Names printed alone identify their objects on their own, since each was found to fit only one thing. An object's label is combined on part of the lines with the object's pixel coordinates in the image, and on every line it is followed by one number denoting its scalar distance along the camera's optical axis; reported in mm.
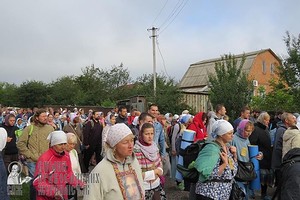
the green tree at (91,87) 30821
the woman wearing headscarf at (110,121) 6308
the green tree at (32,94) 34380
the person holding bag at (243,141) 3858
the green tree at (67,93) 31048
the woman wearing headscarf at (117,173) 2070
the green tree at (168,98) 15213
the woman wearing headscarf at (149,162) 3169
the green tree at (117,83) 31678
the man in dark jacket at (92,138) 6656
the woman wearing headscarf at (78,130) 6574
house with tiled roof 29037
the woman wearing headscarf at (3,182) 3213
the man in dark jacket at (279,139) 4585
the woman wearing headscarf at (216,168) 2831
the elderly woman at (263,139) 5025
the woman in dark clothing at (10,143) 5539
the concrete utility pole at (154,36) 18841
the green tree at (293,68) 11127
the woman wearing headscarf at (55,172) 2977
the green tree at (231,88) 12006
